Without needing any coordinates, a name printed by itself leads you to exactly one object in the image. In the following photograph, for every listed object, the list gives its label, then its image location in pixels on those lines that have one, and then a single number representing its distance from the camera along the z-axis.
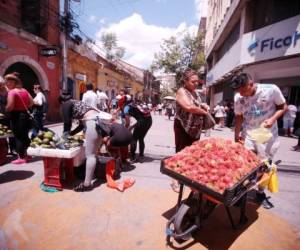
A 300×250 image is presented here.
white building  10.16
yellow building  15.92
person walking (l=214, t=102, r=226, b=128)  15.12
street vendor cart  2.27
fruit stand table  3.58
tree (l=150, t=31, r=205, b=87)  28.44
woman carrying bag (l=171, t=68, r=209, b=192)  3.21
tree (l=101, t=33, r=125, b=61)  38.68
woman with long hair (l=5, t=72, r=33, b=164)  4.61
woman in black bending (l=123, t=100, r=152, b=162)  5.23
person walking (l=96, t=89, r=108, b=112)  12.83
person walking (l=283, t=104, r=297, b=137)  11.41
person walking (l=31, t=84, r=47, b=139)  7.00
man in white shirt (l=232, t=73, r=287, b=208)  3.19
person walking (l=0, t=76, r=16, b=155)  4.15
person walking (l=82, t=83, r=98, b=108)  7.67
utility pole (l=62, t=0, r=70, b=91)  13.13
